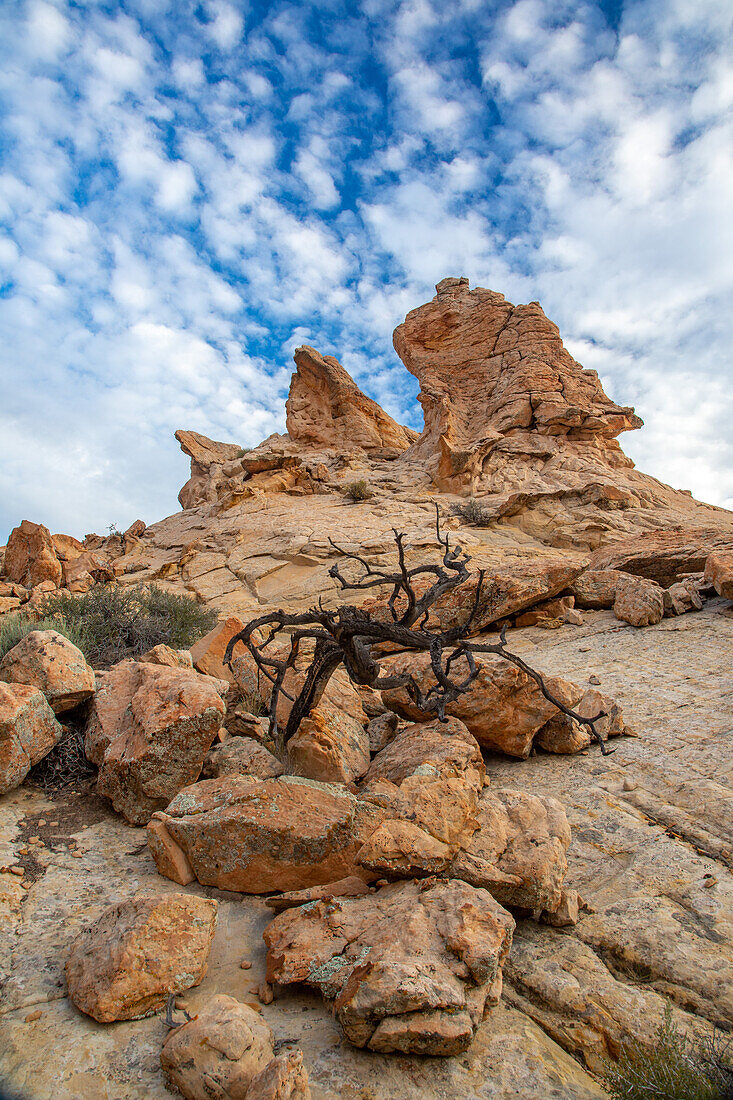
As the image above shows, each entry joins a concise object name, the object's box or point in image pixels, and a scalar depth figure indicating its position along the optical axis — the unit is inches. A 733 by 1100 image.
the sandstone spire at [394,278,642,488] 752.3
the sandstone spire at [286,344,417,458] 1037.2
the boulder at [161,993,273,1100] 61.3
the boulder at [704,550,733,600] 303.9
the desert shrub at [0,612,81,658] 234.1
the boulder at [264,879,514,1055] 66.9
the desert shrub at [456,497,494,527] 619.2
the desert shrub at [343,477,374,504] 725.3
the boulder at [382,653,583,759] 169.3
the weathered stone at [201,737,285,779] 143.9
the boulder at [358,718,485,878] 99.7
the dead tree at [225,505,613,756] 136.5
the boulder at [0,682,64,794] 124.9
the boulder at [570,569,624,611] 384.8
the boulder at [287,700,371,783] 139.0
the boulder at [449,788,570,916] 96.6
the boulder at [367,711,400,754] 175.3
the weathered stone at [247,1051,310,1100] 57.6
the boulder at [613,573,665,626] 322.3
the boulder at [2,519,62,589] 547.8
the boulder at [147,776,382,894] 104.3
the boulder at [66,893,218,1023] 72.6
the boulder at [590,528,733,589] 406.9
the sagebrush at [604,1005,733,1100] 60.7
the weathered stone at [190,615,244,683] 234.2
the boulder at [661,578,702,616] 327.9
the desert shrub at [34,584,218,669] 303.9
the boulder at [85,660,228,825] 131.0
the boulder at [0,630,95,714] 150.1
